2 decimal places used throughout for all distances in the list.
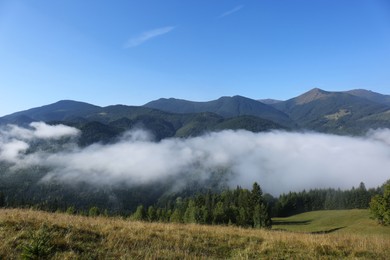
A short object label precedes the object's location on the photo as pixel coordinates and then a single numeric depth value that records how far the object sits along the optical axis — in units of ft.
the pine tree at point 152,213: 308.07
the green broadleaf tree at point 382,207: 275.73
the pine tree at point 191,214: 283.01
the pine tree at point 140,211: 299.01
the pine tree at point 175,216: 278.05
